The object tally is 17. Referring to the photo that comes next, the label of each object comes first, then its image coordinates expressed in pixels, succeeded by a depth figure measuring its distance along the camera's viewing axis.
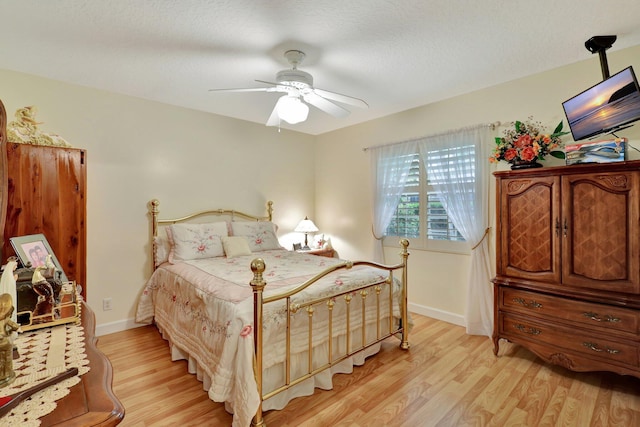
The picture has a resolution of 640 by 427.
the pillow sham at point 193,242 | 3.21
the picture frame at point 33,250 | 1.73
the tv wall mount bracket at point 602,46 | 2.21
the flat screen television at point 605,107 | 2.00
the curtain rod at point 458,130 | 3.07
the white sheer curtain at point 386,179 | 3.82
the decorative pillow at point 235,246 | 3.36
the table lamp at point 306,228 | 4.47
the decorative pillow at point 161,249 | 3.31
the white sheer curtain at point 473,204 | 3.14
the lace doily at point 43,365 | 0.71
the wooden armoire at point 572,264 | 2.06
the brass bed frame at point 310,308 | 1.75
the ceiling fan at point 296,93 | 2.28
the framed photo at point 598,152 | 2.13
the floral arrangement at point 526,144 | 2.54
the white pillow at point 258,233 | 3.74
